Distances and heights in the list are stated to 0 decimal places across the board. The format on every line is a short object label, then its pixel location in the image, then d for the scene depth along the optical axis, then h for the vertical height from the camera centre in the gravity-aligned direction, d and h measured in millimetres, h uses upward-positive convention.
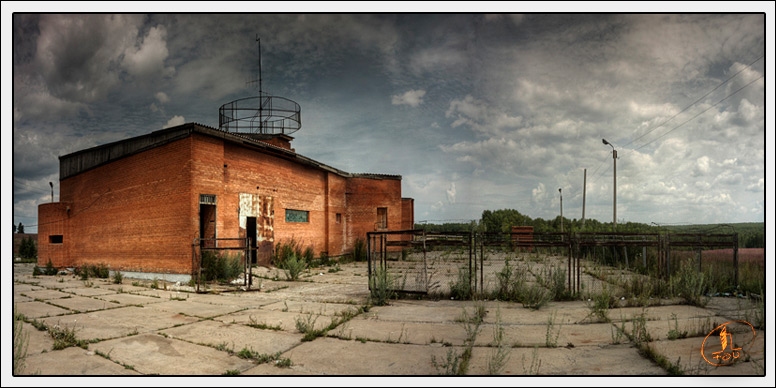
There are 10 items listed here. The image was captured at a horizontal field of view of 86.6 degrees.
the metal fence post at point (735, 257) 10016 -1319
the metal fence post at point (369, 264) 9628 -1441
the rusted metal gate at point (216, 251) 11933 -1428
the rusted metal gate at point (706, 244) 10016 -1009
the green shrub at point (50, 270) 18531 -2850
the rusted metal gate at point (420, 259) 9336 -2551
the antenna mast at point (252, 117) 20812 +4731
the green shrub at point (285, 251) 17391 -2028
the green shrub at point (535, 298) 8266 -1929
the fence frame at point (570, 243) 9195 -921
